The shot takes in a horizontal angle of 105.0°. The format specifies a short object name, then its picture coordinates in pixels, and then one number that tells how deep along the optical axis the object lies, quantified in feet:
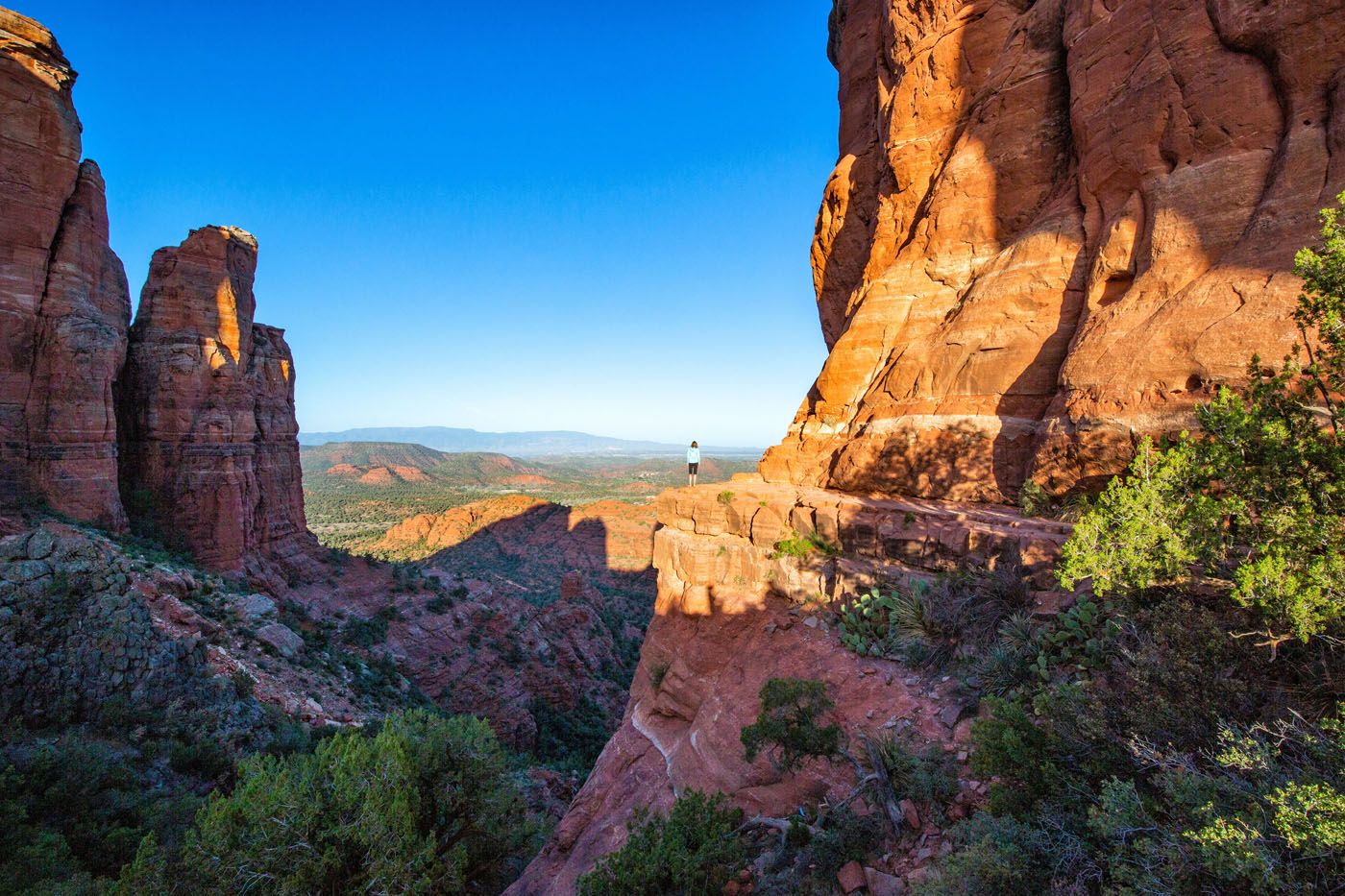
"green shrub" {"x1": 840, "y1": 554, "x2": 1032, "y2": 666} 22.90
